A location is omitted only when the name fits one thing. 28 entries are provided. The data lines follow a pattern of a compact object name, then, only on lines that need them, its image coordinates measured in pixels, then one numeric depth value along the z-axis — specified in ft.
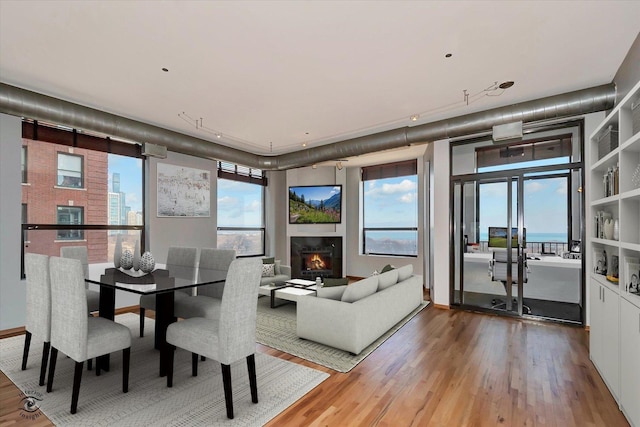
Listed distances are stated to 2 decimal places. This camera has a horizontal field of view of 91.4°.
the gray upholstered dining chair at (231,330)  7.36
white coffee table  15.52
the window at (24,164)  13.54
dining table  8.48
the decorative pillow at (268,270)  19.22
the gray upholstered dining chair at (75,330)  7.41
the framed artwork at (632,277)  7.43
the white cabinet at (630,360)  6.69
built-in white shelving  7.05
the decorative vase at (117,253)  11.40
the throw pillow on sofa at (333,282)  14.64
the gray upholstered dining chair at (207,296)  10.82
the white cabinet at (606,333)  7.99
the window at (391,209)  23.70
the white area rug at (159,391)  7.24
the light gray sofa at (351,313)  10.69
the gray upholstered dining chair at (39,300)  8.45
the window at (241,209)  22.79
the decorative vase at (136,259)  10.94
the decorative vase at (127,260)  11.13
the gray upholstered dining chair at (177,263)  11.85
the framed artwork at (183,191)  18.06
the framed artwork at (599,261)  9.87
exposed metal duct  11.54
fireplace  24.91
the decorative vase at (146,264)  10.81
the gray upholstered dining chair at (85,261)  11.24
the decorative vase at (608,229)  8.89
